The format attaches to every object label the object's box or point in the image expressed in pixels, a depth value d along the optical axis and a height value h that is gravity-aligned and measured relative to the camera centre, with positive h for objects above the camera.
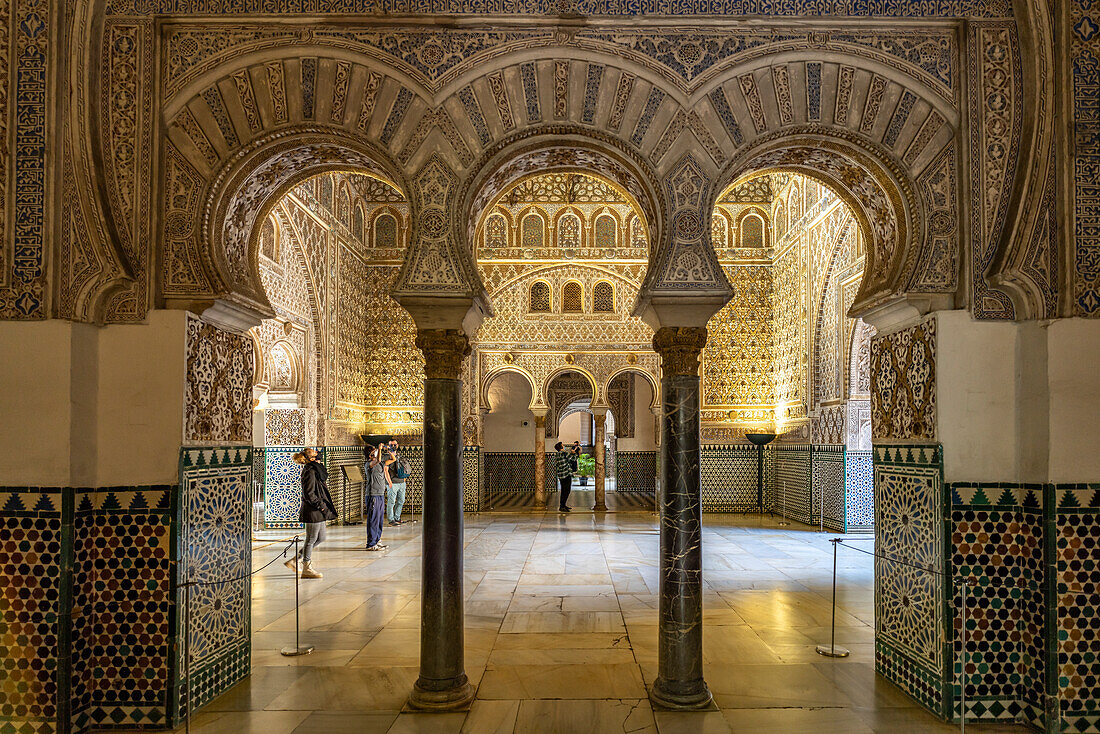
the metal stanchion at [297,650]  5.38 -1.79
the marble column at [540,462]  16.22 -1.36
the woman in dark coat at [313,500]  7.71 -1.03
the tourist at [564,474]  15.68 -1.54
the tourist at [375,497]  10.18 -1.33
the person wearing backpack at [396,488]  11.90 -1.45
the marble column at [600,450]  15.12 -1.04
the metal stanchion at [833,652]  5.33 -1.78
